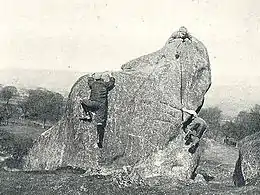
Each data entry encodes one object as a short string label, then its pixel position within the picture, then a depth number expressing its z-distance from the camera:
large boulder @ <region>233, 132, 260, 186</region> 18.06
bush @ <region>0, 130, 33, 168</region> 23.22
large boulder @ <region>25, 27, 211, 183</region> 18.53
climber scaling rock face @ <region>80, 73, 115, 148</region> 18.44
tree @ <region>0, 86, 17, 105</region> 88.29
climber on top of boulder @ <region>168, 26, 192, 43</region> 20.44
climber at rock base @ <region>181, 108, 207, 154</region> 18.69
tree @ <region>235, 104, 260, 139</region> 61.47
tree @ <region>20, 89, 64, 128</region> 70.12
